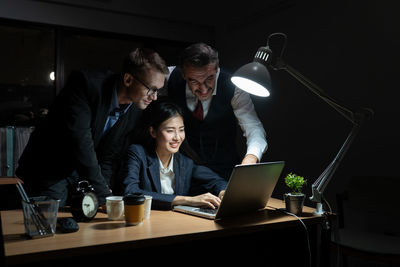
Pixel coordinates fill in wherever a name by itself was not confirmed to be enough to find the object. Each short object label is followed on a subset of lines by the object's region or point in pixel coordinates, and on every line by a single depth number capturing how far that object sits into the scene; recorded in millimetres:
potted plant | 1668
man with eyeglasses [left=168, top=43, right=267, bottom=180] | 2375
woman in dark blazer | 2006
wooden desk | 1087
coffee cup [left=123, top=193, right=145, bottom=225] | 1386
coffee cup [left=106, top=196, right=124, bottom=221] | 1457
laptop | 1424
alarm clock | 1431
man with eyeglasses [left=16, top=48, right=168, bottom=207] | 1793
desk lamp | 1672
